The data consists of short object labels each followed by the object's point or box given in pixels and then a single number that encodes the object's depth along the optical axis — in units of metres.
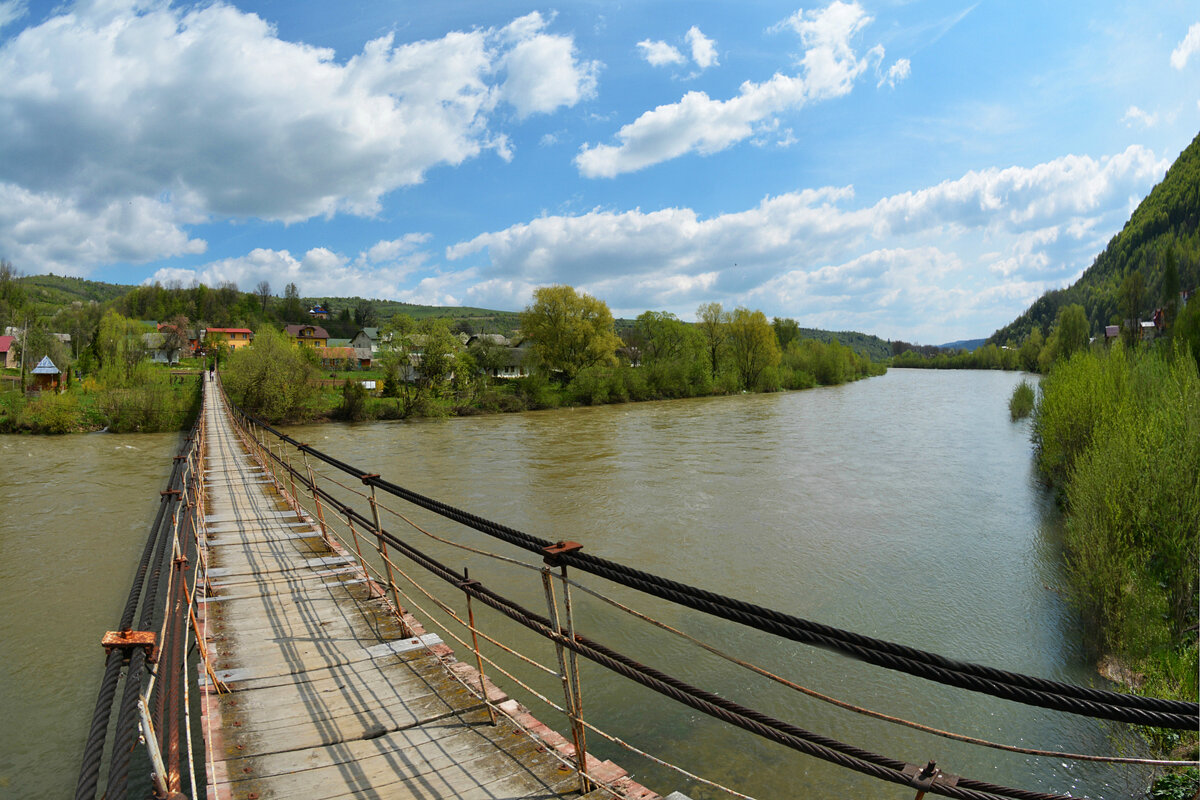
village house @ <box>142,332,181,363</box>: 81.40
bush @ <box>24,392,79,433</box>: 32.19
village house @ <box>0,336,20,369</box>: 62.81
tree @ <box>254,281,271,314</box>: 134.12
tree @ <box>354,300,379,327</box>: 132.55
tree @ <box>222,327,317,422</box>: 36.81
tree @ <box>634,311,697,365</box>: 67.38
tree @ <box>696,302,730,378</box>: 69.94
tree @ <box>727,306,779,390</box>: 68.94
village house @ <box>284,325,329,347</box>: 103.94
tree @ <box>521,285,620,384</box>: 57.12
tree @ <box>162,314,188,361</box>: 84.56
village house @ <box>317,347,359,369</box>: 90.38
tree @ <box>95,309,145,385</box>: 38.59
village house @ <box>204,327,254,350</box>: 101.25
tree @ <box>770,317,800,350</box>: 98.06
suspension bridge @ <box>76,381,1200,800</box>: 1.92
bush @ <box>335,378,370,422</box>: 39.91
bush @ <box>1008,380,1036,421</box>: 36.19
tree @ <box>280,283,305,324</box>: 128.62
